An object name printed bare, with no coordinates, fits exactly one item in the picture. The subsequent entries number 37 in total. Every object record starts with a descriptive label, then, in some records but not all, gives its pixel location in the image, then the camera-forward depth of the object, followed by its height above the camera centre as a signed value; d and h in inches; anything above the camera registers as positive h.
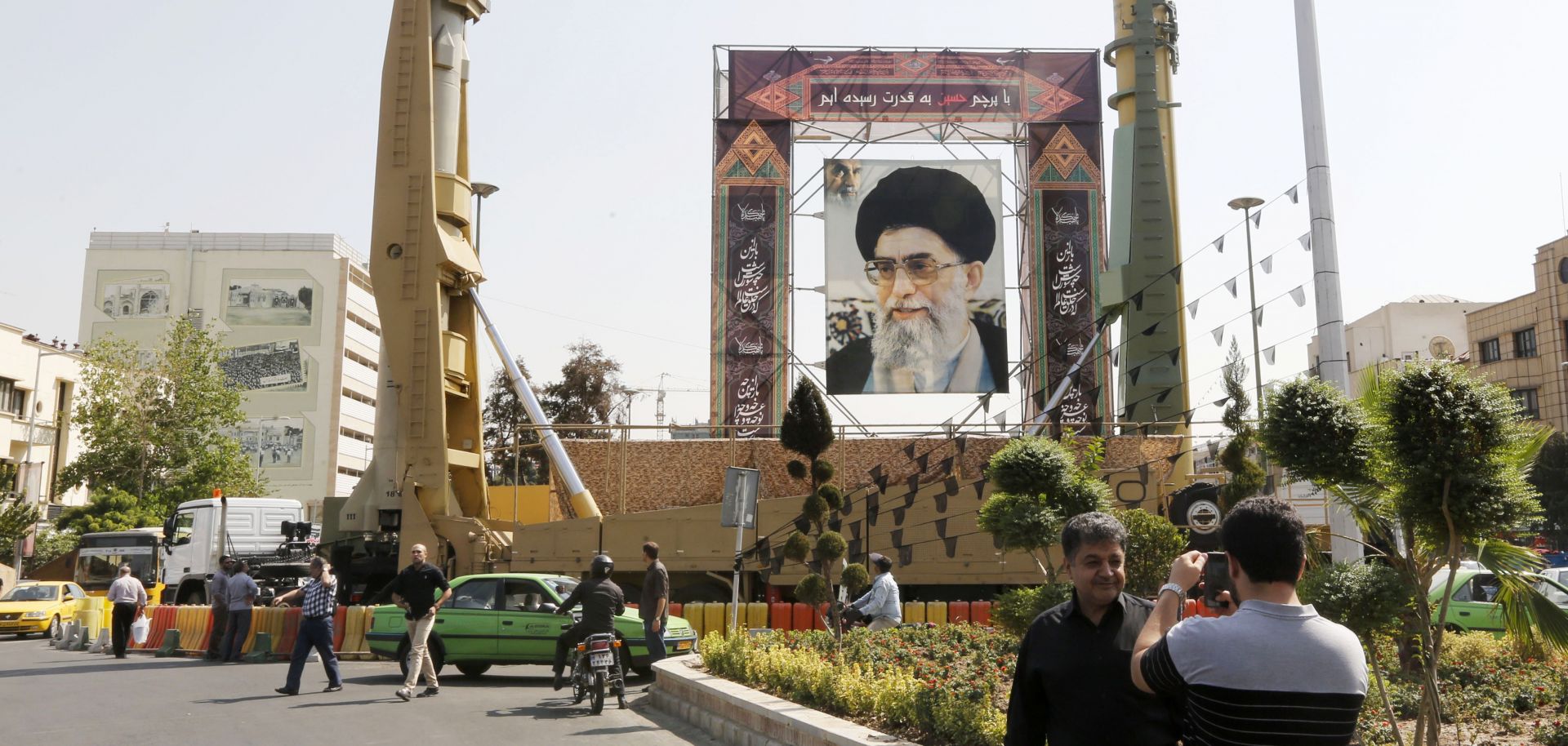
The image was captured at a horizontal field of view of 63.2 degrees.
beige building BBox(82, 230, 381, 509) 2819.9 +487.5
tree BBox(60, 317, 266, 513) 1422.2 +125.1
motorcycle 446.6 -45.8
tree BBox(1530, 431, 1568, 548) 1578.5 +72.6
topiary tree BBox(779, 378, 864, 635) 692.3 +58.3
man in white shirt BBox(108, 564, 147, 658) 705.0 -35.0
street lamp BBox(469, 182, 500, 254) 1075.9 +293.4
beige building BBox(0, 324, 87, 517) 1845.5 +193.1
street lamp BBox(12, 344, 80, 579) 1855.3 +176.3
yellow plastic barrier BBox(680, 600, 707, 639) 668.7 -39.6
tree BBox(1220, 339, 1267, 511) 538.9 +31.5
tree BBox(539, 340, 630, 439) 1667.1 +188.0
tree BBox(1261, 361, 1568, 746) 261.9 +13.3
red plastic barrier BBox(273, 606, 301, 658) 708.7 -54.0
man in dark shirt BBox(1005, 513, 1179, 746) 137.8 -13.7
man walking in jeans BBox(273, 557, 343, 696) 490.6 -33.5
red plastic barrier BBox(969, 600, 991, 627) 709.9 -40.2
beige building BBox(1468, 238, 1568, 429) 1742.1 +285.4
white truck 924.6 -3.9
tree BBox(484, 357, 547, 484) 1582.2 +139.4
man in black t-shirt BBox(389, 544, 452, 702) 484.4 -23.6
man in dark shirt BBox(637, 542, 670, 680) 481.4 -22.9
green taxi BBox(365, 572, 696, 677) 559.8 -38.3
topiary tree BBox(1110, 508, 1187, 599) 483.5 -3.9
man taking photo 113.0 -10.5
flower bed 286.5 -40.0
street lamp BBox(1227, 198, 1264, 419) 1041.6 +282.3
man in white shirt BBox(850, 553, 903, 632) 507.2 -24.5
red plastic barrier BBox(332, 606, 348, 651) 711.7 -47.0
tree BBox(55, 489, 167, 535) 1378.0 +26.8
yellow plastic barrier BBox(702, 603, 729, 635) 671.8 -41.8
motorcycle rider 451.8 -21.9
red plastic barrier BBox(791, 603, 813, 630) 698.8 -41.9
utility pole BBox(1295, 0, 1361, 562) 382.3 +87.7
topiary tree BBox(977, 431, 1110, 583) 460.1 +17.0
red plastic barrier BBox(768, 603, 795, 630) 690.8 -40.8
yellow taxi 1008.9 -54.0
